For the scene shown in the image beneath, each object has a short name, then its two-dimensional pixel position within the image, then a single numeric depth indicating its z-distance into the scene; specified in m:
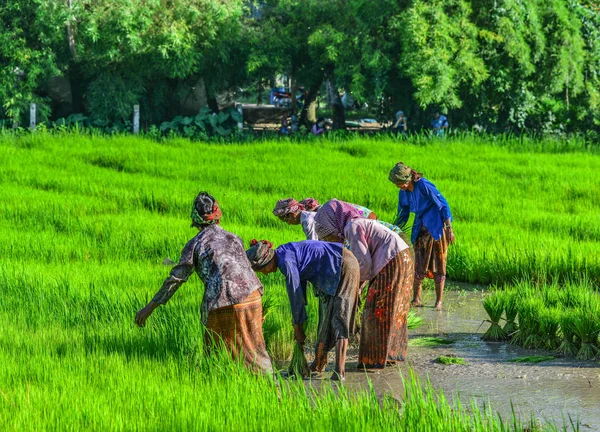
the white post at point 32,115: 42.46
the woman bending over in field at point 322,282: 12.02
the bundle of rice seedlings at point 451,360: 14.40
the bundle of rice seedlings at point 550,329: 15.12
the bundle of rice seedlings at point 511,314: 15.85
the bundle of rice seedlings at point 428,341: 15.59
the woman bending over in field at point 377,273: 13.38
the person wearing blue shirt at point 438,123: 42.40
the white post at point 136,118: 44.07
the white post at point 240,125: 45.95
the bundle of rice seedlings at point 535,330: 15.32
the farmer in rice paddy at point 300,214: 13.79
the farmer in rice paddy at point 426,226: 17.73
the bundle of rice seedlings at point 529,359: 14.44
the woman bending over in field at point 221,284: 11.82
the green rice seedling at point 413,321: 16.29
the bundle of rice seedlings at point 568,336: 14.71
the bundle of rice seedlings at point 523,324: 15.50
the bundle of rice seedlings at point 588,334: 14.44
